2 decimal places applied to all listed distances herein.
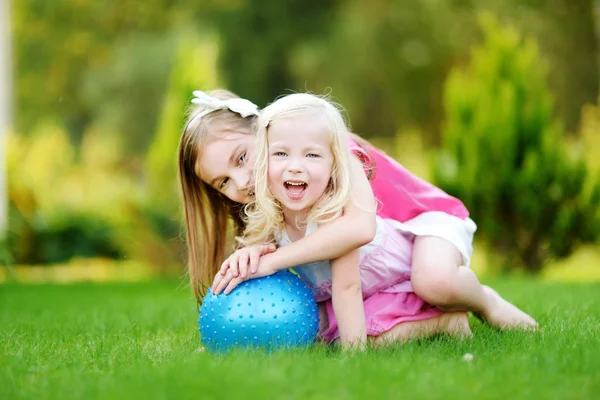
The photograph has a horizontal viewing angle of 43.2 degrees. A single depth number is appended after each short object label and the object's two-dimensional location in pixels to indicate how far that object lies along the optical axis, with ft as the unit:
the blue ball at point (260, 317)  10.54
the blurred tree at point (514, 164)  28.78
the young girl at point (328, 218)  10.91
